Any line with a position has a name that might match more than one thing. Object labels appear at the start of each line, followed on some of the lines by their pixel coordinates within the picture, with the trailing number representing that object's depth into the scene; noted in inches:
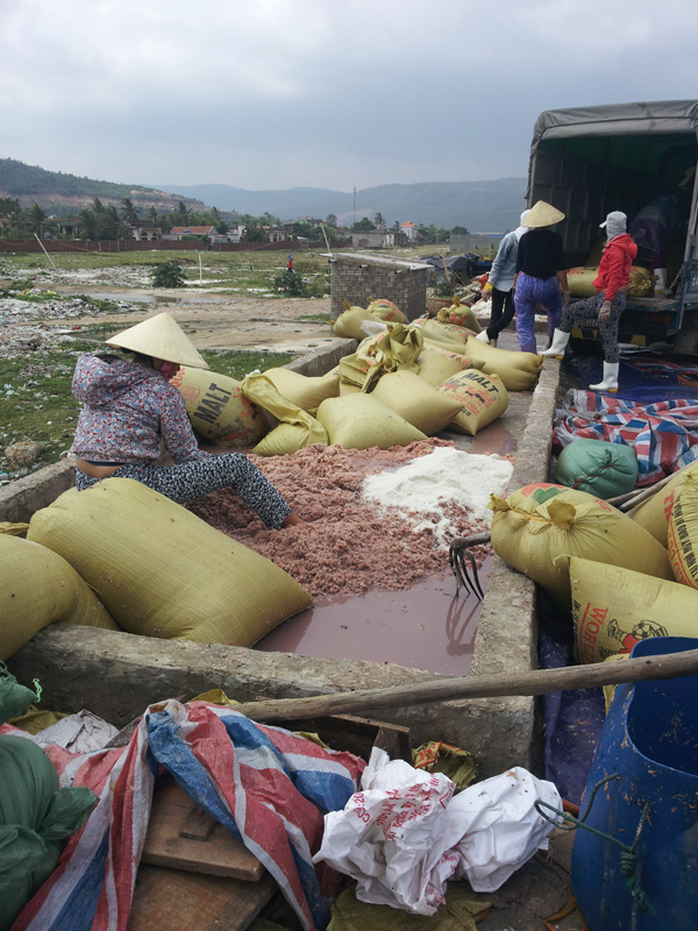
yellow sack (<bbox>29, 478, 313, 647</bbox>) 87.7
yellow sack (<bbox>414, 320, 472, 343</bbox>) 278.6
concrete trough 67.1
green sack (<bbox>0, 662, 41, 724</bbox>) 51.8
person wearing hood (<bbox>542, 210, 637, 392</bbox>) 220.8
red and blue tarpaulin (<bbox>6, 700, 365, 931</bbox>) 48.8
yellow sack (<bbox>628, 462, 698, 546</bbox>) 102.6
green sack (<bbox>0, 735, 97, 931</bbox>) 45.2
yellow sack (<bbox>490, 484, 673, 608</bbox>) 91.7
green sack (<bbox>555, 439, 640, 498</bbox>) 135.9
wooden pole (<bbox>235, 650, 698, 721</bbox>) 51.6
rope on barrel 47.6
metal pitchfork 106.9
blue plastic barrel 46.5
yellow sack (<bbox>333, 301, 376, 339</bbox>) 310.8
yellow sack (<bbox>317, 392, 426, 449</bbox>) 166.9
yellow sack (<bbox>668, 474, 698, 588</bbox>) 88.4
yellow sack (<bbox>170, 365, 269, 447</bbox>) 175.6
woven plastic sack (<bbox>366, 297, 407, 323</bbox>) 322.0
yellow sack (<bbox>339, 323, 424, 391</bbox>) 203.0
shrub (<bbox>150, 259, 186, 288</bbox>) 873.5
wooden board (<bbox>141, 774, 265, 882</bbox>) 50.3
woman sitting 113.6
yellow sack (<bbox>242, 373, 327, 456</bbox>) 169.8
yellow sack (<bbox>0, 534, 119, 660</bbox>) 75.7
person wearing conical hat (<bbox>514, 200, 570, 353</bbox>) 246.5
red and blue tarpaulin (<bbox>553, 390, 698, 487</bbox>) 143.9
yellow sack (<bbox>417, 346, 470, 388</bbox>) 219.0
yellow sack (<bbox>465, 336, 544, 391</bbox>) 236.7
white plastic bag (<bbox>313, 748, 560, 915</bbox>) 51.8
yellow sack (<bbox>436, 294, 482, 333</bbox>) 312.7
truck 241.6
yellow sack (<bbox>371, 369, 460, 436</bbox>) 182.0
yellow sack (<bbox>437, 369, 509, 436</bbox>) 190.5
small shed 421.4
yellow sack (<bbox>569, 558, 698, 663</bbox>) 79.7
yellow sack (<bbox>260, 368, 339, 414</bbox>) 197.9
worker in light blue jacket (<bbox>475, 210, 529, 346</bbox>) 286.0
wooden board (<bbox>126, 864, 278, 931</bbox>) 48.4
